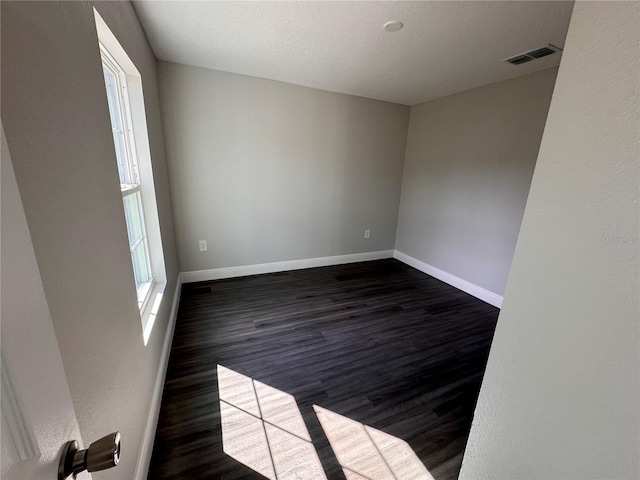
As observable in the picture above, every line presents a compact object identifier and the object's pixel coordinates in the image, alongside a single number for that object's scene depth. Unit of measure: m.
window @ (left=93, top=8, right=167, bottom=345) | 1.57
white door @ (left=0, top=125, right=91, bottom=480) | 0.29
